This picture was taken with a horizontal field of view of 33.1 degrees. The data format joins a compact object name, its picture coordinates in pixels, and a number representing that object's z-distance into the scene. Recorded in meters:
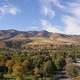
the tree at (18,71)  32.15
